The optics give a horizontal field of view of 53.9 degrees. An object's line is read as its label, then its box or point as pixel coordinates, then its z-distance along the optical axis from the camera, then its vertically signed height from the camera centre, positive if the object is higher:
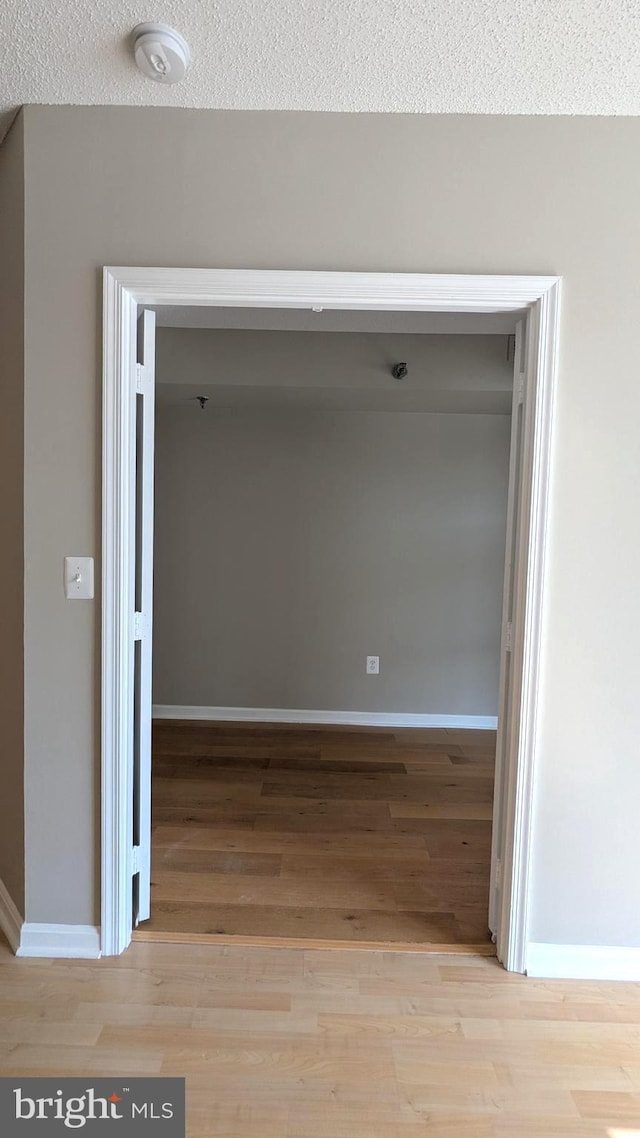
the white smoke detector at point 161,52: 1.59 +1.26
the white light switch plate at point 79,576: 1.97 -0.14
